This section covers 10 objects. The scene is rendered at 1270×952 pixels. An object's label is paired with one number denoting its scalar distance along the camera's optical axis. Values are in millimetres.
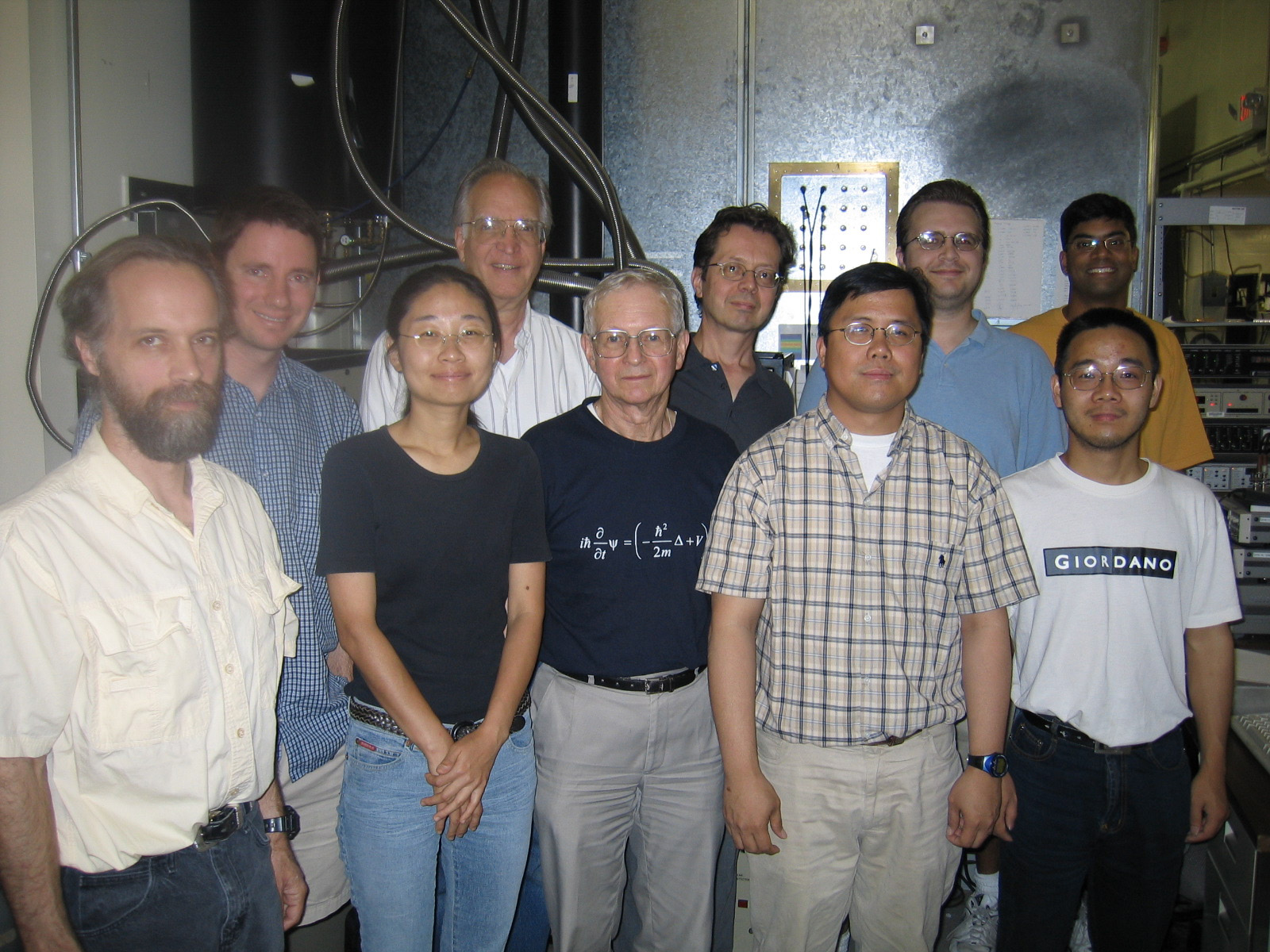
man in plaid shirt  1533
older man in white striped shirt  2041
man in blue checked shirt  1638
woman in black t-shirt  1436
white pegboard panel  3287
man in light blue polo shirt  1978
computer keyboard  1817
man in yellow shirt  2389
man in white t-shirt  1643
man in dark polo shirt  2162
